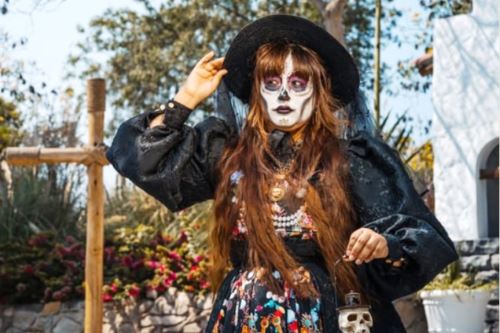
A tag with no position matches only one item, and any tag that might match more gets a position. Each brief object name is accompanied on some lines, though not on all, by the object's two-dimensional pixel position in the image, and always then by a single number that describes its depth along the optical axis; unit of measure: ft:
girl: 8.85
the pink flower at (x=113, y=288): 29.84
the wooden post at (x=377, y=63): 32.95
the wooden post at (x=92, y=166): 20.43
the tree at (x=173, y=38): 52.80
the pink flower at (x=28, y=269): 29.89
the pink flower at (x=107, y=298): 29.66
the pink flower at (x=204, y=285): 29.37
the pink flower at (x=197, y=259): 30.01
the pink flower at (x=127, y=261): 30.48
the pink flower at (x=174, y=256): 30.27
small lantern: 8.23
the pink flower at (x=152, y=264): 30.32
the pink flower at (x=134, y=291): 29.68
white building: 30.58
